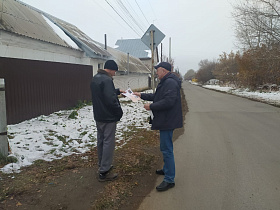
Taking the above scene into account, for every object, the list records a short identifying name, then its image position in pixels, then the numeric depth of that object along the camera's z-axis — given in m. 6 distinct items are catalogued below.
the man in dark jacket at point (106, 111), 3.39
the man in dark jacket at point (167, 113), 3.23
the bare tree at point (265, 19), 14.16
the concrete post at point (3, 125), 3.93
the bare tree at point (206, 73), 64.98
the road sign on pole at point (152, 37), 7.47
